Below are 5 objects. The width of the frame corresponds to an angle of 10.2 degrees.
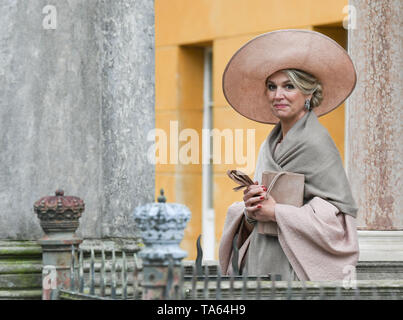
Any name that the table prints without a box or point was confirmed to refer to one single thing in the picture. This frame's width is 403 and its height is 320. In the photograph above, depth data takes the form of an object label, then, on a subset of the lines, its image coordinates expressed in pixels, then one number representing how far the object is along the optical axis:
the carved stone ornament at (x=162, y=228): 7.62
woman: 9.95
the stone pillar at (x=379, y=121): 14.63
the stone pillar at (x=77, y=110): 10.28
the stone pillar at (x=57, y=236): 9.35
